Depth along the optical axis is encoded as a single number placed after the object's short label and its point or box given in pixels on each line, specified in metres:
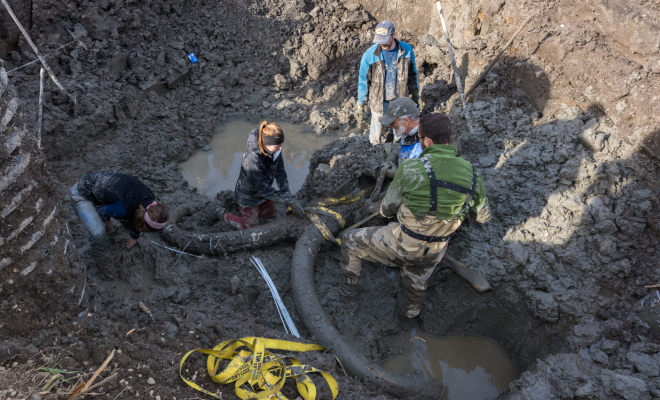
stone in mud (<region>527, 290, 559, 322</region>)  3.19
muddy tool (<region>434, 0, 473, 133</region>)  4.53
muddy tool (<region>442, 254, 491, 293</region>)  3.40
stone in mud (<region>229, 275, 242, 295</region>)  3.70
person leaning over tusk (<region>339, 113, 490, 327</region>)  2.74
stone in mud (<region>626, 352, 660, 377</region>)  2.49
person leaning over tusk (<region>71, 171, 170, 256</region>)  3.52
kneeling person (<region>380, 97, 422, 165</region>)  3.77
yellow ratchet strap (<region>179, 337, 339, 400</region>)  2.30
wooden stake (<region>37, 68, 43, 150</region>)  4.89
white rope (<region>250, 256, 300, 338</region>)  3.35
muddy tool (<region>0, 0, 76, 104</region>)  5.17
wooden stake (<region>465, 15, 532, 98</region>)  4.89
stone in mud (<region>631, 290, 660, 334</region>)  2.74
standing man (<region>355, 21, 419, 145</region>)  4.86
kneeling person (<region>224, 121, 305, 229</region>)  3.85
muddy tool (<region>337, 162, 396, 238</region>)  4.08
